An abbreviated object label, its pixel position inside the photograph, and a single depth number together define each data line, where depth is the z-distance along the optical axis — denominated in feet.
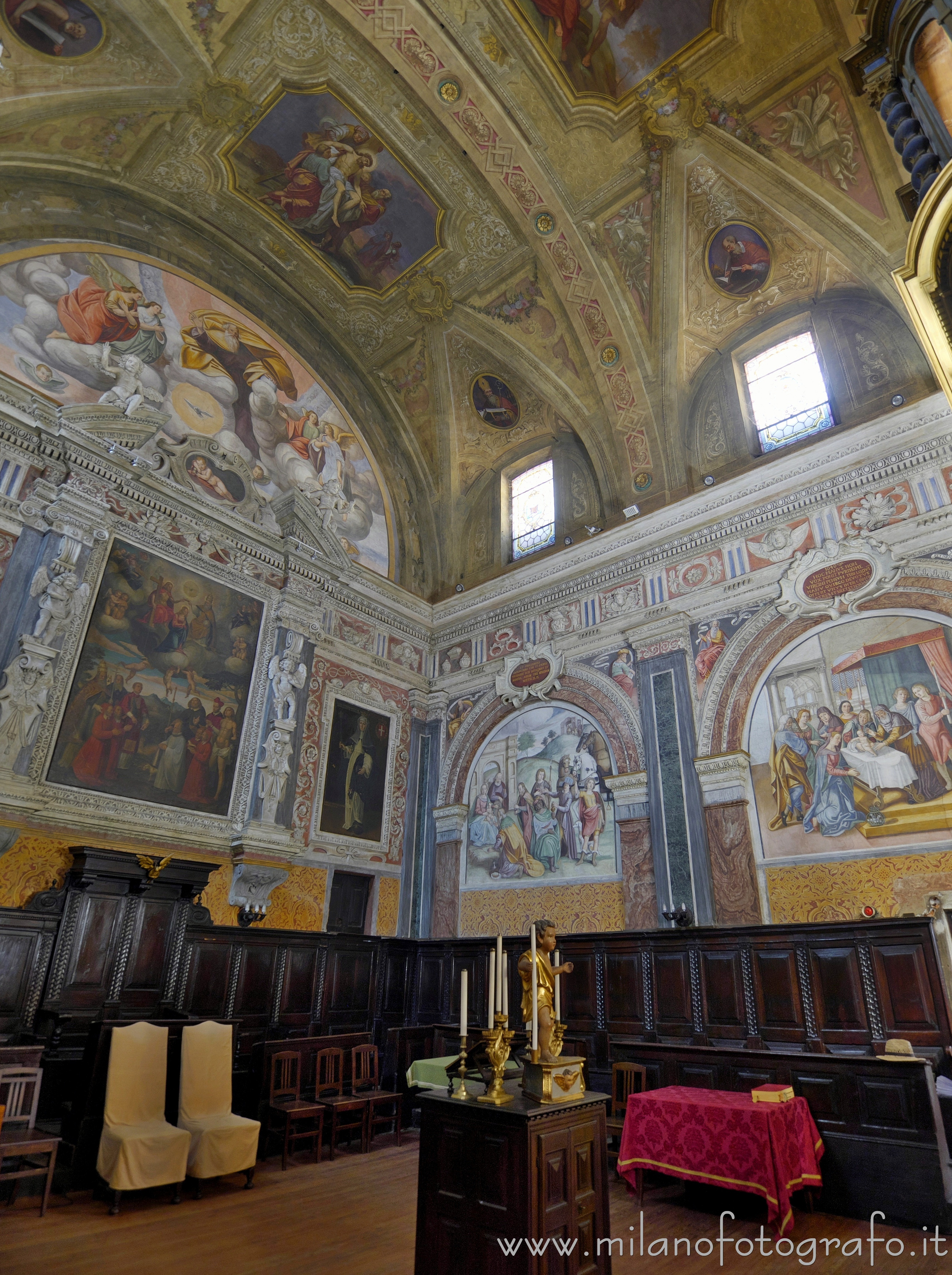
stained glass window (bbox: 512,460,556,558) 47.65
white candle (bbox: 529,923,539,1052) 15.30
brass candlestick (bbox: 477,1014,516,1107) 14.47
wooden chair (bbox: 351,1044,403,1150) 29.22
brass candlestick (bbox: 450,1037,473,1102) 14.76
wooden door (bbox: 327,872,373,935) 39.29
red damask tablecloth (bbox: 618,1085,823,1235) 18.81
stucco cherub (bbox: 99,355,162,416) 36.65
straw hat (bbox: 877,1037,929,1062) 21.99
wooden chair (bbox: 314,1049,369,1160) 27.76
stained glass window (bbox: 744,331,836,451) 37.83
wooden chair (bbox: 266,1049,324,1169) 26.37
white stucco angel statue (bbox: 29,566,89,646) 30.86
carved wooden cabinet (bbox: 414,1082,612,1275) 13.16
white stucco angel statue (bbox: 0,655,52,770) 28.66
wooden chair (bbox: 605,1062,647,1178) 25.77
